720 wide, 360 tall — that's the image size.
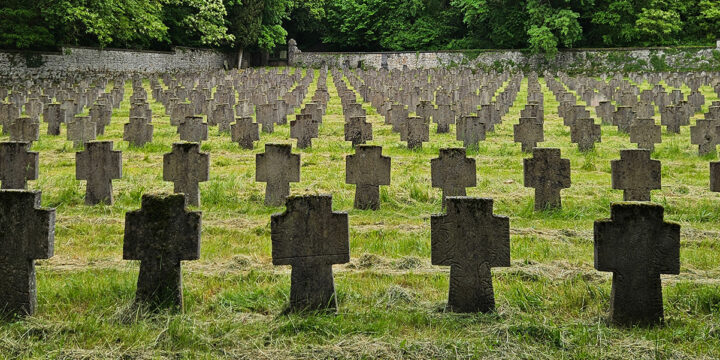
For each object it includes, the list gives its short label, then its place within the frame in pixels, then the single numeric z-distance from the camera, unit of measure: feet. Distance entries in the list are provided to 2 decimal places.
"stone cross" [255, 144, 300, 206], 26.22
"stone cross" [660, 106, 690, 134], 49.26
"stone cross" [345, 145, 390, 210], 25.64
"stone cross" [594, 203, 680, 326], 13.88
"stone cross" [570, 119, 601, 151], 40.70
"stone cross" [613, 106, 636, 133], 49.15
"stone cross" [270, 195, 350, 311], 14.70
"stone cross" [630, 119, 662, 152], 39.24
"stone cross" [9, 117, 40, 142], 41.24
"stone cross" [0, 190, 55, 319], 14.39
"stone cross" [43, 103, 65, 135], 47.51
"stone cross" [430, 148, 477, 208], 24.76
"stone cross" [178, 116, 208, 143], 41.96
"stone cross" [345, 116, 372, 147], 42.68
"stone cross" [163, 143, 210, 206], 25.77
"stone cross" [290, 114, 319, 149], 41.68
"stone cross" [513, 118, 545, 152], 39.52
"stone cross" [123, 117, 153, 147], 41.79
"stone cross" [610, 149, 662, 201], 23.73
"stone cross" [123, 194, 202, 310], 14.57
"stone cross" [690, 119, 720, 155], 38.32
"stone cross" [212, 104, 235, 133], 49.78
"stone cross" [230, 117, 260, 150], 42.01
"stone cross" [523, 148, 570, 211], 25.14
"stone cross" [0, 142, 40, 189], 26.37
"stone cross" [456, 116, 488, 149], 41.29
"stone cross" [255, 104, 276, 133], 49.73
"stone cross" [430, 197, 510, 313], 14.56
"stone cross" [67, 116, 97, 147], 40.86
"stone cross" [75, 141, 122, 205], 26.13
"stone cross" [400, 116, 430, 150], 41.16
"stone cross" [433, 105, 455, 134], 49.60
